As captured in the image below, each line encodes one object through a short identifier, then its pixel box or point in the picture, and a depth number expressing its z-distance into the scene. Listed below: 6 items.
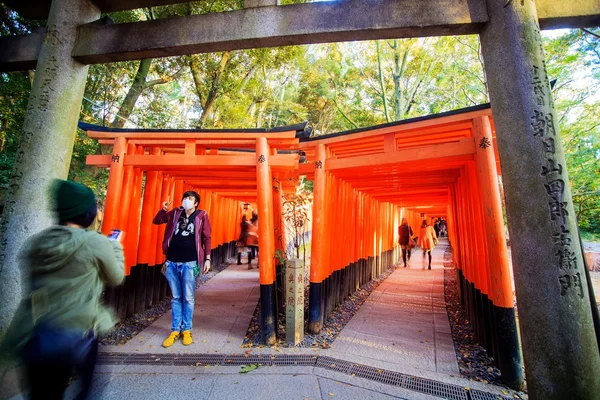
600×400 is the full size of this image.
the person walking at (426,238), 10.24
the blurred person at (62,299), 1.46
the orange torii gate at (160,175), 4.21
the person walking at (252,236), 9.21
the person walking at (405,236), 10.83
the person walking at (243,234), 9.35
